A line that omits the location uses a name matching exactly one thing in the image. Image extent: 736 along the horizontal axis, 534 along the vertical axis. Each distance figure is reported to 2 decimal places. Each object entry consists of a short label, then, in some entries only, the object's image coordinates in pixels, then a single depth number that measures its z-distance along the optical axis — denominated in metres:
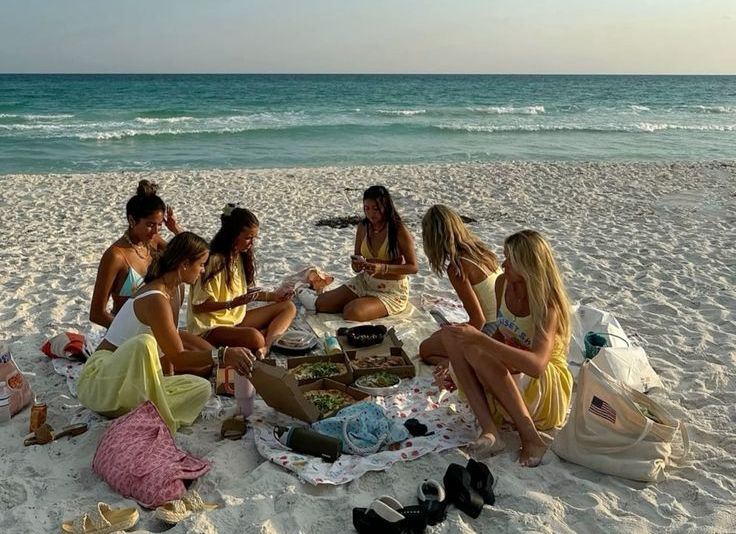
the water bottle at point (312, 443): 3.60
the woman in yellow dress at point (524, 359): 3.62
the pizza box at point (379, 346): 5.14
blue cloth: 3.69
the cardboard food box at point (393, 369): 4.63
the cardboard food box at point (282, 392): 3.83
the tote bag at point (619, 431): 3.40
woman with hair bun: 4.77
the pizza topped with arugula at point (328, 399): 4.19
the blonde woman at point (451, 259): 4.87
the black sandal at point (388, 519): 2.96
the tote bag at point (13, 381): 4.08
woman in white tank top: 3.75
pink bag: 3.22
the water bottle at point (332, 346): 5.09
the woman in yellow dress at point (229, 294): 5.09
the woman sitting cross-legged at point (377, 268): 5.75
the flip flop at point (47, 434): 3.78
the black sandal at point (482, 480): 3.24
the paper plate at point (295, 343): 5.23
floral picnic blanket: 3.50
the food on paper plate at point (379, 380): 4.52
